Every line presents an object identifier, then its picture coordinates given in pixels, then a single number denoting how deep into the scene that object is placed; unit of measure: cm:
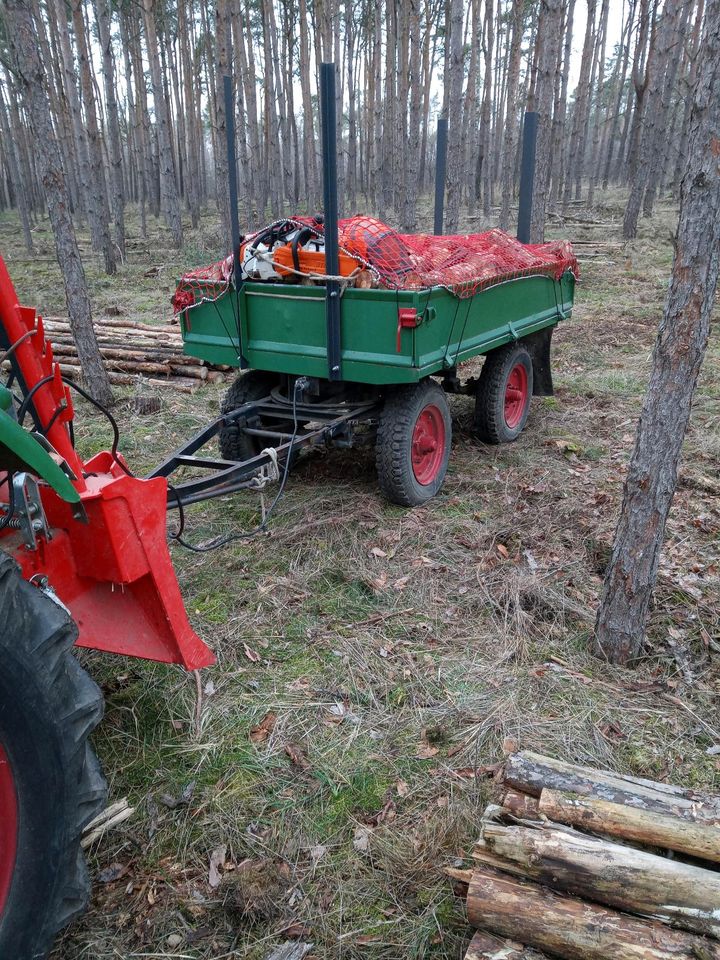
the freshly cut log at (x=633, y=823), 217
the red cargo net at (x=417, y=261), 484
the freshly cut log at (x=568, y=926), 190
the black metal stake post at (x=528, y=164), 710
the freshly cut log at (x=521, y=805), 236
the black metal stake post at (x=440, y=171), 768
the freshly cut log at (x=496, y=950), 198
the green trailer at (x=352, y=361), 467
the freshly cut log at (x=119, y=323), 968
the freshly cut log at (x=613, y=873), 198
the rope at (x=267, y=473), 432
